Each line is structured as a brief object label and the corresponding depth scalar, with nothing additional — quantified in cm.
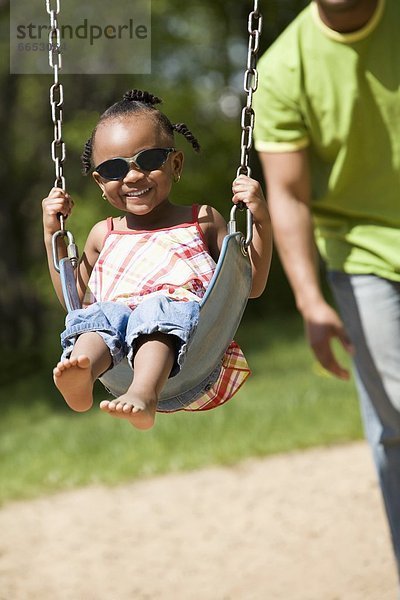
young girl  342
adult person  401
